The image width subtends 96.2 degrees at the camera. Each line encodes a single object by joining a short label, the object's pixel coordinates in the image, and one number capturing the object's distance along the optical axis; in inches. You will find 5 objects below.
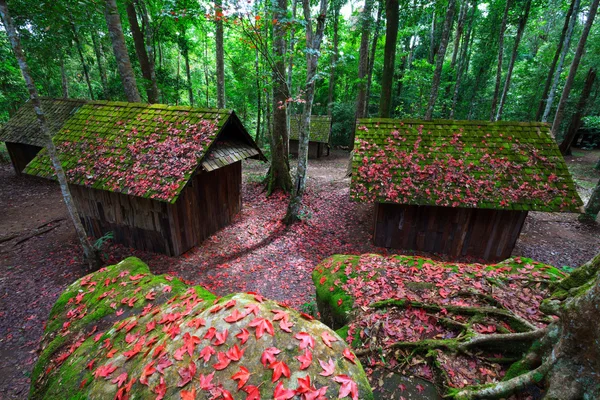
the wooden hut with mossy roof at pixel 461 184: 317.4
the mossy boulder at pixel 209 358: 74.5
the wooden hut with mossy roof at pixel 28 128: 552.7
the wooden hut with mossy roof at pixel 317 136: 862.0
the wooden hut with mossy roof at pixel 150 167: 301.3
